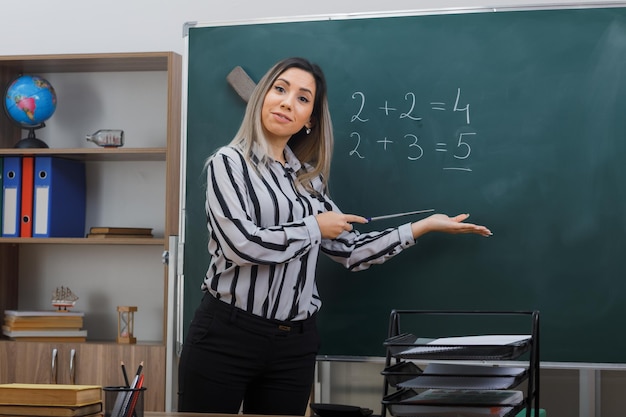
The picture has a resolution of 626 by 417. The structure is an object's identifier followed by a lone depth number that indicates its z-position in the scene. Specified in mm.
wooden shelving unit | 3283
